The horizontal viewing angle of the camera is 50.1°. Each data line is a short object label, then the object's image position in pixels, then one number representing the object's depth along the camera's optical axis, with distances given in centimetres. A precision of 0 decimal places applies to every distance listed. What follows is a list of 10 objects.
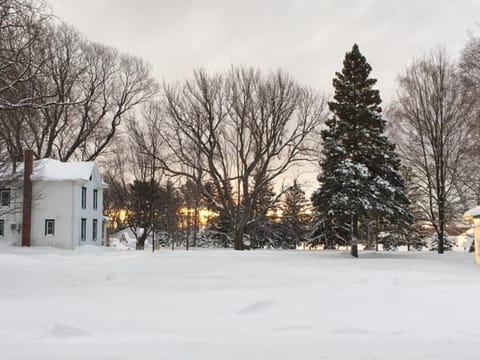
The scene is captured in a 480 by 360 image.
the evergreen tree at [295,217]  5637
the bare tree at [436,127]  2992
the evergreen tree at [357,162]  2666
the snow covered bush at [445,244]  5210
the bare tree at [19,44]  1070
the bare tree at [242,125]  3462
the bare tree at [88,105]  3625
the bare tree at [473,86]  2286
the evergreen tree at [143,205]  4544
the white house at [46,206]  3369
